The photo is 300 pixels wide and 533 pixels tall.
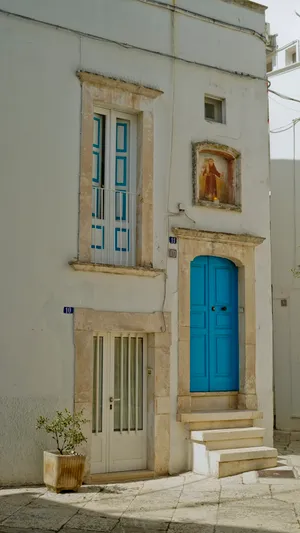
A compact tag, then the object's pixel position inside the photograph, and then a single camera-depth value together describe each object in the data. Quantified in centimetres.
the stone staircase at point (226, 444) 953
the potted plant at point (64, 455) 832
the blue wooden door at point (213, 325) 1065
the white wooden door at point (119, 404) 962
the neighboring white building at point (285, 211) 1402
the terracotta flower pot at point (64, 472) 830
